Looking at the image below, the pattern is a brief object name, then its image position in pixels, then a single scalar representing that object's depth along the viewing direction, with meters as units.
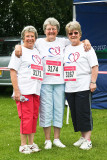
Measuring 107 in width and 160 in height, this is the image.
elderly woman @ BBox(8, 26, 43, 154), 4.93
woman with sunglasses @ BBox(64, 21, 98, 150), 5.12
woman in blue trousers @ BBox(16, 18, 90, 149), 5.16
